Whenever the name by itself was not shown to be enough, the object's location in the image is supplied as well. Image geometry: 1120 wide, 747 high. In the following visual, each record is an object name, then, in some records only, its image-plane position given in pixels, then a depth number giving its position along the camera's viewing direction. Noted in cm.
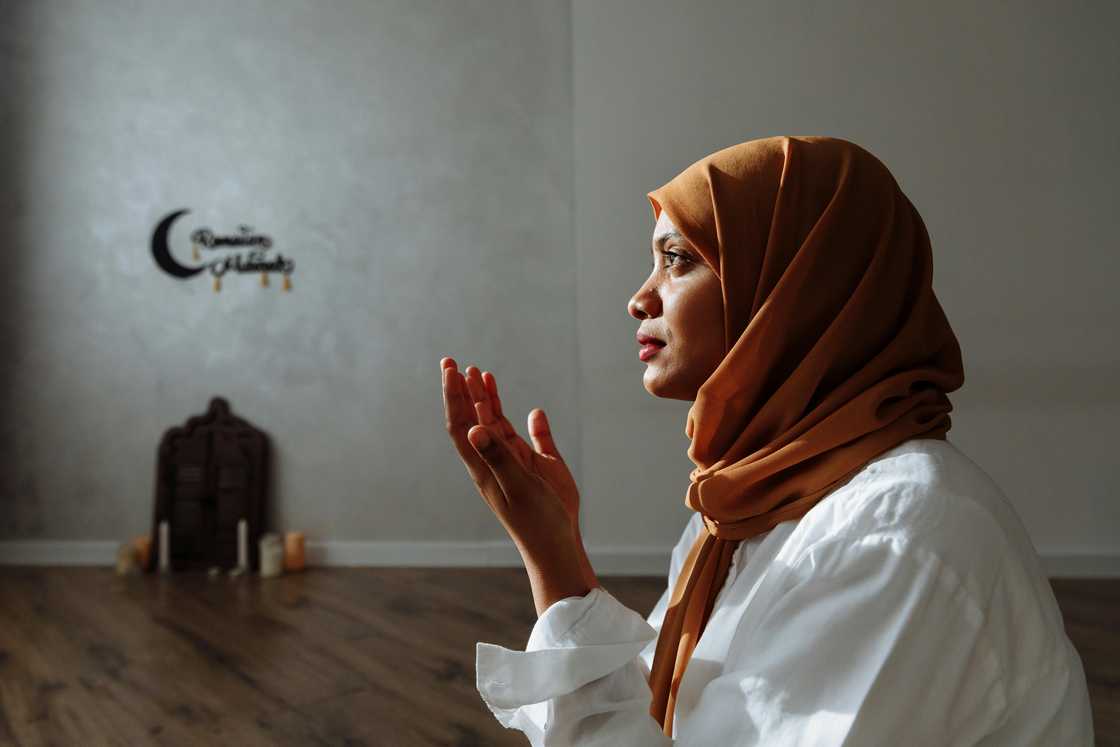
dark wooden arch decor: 439
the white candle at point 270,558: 416
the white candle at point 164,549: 434
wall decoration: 445
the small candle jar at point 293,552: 425
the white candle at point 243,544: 428
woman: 75
